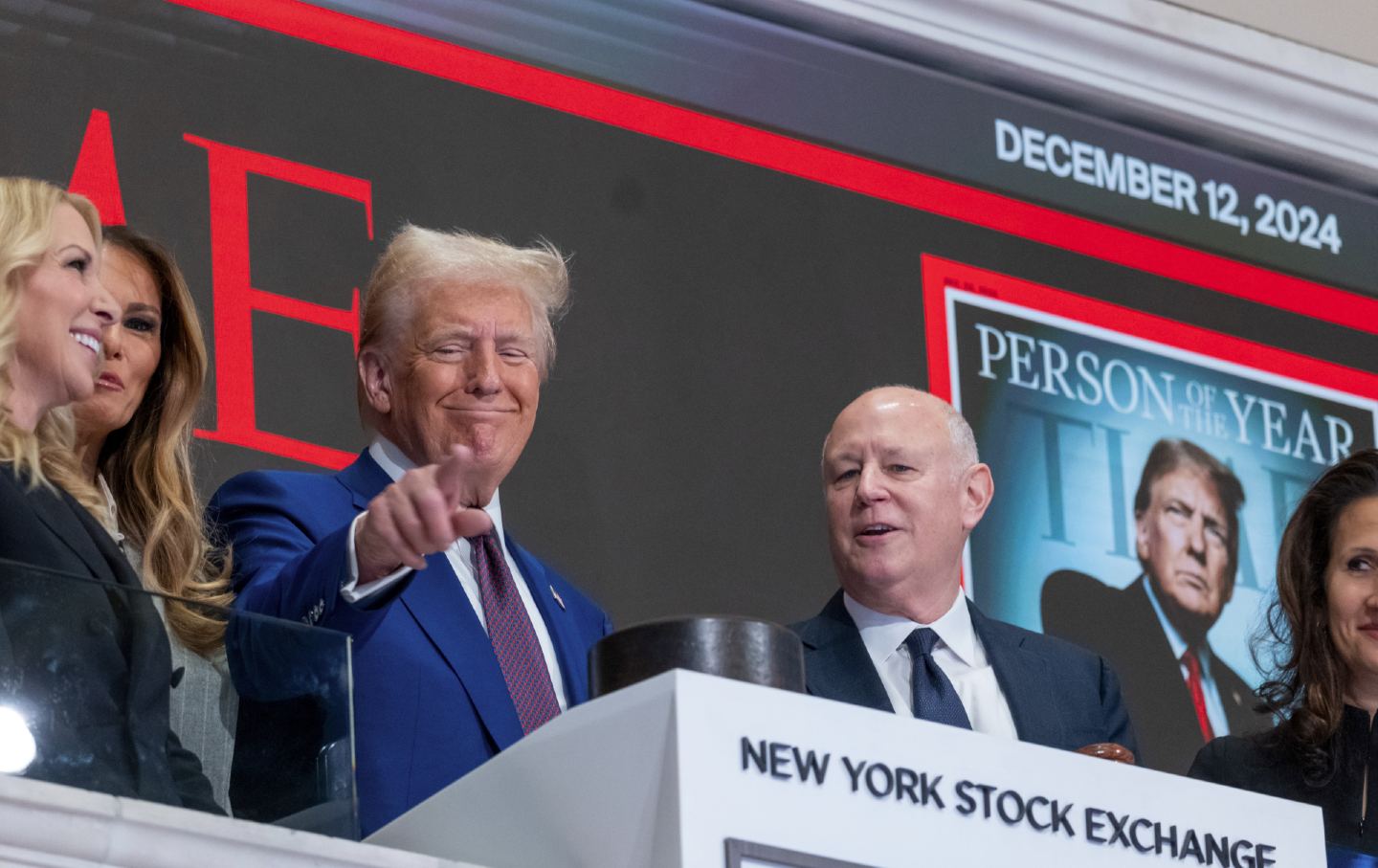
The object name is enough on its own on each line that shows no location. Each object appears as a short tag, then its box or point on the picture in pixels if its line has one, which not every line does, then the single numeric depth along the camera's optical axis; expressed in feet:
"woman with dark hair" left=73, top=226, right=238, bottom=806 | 15.67
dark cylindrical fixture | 13.68
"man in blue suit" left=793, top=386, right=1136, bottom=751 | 16.42
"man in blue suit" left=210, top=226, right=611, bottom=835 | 14.52
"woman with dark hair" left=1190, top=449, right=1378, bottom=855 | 16.51
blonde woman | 13.32
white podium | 13.26
